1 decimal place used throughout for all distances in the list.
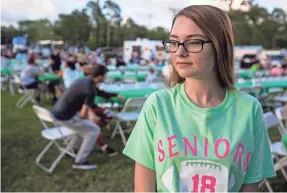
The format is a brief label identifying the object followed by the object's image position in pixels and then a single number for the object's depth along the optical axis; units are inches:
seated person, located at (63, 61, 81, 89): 344.2
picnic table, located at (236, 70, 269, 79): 475.8
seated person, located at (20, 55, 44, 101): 376.2
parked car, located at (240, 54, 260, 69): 670.2
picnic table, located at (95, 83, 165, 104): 243.8
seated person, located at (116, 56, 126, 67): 624.6
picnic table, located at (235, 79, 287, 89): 326.7
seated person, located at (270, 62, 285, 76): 474.5
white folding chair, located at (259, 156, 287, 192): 142.9
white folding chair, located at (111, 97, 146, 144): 217.6
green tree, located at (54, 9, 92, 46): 889.5
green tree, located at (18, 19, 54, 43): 1861.5
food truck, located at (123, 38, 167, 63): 884.5
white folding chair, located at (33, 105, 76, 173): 184.5
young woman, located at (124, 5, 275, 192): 44.9
